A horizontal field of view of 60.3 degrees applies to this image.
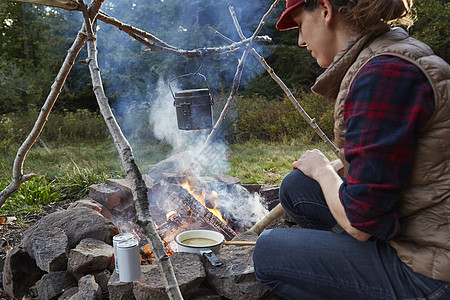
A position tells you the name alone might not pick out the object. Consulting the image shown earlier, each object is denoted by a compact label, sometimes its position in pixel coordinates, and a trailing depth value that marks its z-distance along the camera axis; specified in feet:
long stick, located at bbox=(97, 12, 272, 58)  8.13
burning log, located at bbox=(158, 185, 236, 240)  9.45
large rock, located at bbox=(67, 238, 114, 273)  7.35
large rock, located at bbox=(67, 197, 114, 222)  9.71
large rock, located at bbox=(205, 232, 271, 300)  6.25
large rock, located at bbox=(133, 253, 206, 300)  6.05
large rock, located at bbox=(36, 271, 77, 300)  7.46
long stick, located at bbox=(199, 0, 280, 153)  11.18
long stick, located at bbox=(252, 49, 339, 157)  11.02
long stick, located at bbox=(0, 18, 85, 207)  7.09
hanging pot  9.31
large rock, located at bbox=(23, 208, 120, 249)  8.30
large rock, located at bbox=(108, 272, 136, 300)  6.38
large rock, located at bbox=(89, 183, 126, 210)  10.66
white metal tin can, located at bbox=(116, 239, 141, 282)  6.21
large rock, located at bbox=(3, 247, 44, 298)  8.11
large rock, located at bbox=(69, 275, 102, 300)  6.71
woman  3.88
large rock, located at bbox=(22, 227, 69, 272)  7.75
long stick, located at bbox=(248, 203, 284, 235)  8.40
